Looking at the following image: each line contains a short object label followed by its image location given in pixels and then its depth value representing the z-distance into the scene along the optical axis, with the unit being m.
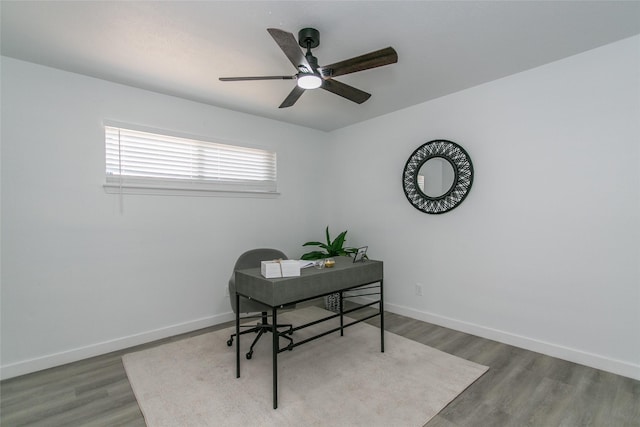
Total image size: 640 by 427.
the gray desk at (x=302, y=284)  1.90
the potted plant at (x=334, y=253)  3.74
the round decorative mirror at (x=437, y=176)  3.10
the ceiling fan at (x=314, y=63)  1.74
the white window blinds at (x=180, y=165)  2.85
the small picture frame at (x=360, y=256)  2.66
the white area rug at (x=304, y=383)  1.84
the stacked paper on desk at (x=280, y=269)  2.02
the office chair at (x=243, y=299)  2.70
